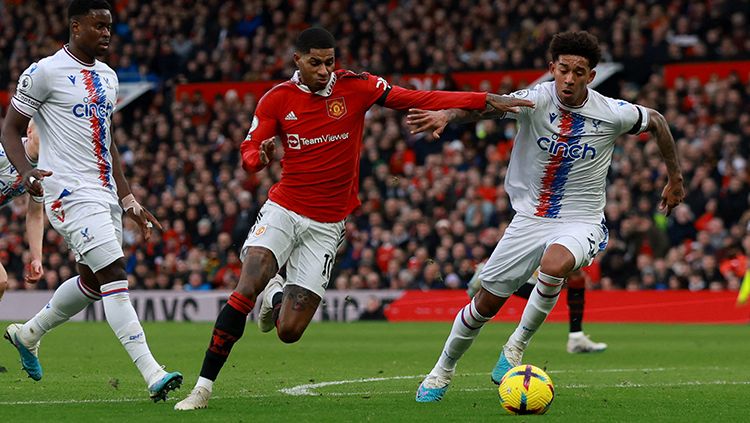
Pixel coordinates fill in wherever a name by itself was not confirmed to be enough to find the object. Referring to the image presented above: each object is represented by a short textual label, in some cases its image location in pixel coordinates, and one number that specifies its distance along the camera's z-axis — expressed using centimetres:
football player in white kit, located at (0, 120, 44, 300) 2094
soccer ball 1694
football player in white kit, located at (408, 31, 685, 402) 1948
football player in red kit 1830
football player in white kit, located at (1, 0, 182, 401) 1787
